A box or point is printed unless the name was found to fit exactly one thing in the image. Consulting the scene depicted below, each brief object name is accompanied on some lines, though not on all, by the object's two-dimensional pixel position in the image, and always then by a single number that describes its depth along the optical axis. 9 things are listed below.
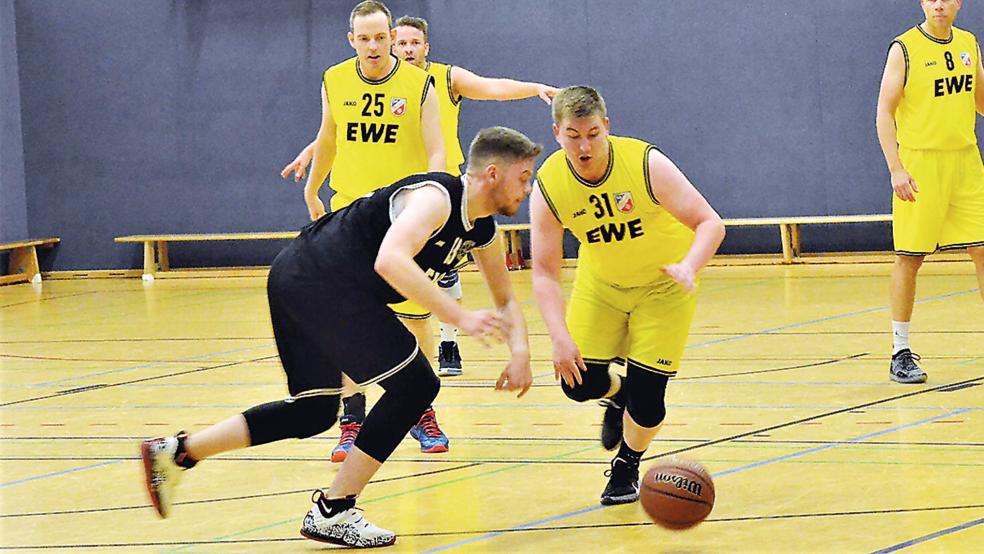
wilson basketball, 8.66
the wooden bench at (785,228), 26.12
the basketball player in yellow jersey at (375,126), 12.84
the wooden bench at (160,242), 30.22
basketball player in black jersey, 8.80
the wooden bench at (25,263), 32.37
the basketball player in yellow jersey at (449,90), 15.43
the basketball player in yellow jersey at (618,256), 9.39
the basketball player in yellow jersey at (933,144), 14.45
